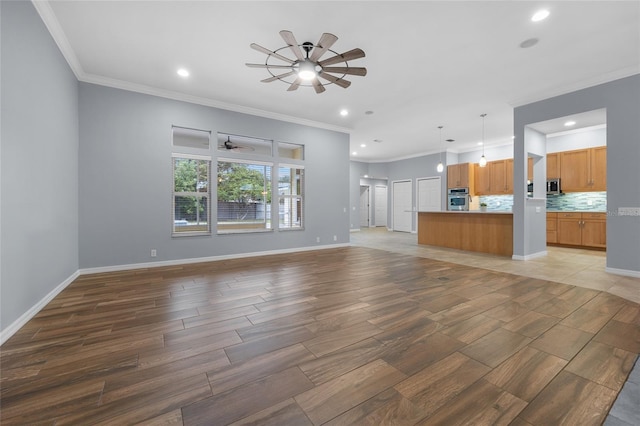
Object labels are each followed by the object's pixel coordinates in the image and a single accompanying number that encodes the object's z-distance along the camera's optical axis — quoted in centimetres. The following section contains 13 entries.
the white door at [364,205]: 1265
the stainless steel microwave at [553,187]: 695
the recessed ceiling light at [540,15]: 287
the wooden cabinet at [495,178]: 823
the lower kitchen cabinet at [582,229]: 621
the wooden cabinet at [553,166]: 705
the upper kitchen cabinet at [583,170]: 630
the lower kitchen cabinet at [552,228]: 701
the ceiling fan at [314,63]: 284
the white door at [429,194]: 1010
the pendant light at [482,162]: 712
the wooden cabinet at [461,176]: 915
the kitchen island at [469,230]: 591
